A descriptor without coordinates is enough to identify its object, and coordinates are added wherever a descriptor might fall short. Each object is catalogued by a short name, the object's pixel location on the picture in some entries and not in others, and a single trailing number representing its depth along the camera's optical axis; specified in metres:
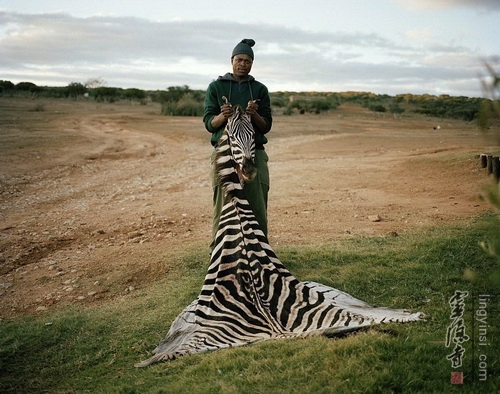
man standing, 4.86
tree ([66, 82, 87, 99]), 52.41
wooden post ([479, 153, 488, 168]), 10.57
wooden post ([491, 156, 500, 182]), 9.31
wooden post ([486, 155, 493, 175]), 9.84
